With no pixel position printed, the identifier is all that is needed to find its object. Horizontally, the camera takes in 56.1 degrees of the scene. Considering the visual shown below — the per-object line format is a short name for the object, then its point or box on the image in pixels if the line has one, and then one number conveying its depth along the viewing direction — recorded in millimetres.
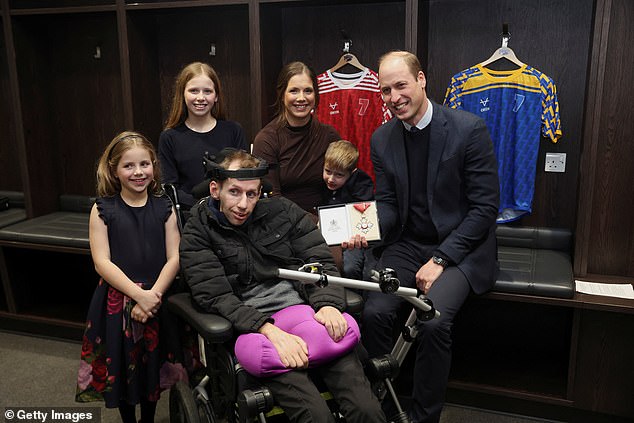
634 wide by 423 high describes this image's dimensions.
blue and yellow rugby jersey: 2871
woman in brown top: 2693
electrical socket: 2994
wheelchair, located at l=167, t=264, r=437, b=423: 1646
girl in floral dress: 2199
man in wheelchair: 1716
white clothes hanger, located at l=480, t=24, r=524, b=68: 2910
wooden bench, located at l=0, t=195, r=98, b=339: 3217
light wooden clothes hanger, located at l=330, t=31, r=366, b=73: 3215
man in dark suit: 2246
